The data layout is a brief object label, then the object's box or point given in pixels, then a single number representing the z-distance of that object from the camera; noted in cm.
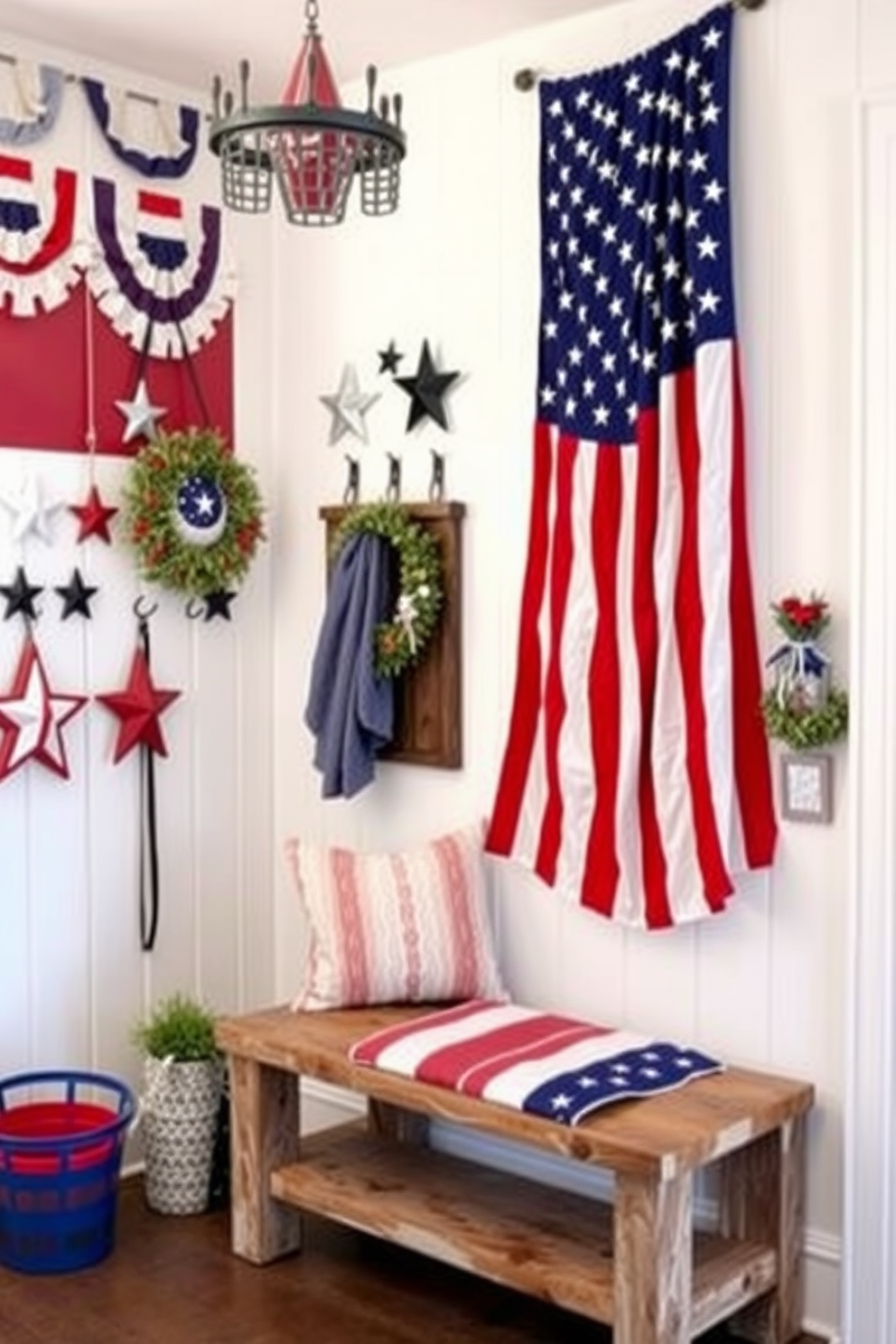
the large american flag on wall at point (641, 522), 324
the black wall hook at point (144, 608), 398
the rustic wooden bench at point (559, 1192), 284
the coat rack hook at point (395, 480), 397
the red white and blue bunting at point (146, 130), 385
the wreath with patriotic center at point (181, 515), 385
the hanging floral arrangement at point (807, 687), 311
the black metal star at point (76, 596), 380
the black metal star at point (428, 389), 385
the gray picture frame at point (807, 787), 315
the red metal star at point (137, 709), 391
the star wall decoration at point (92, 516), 382
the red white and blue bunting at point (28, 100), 364
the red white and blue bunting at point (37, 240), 366
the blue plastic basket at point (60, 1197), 341
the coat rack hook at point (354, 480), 407
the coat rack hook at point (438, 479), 387
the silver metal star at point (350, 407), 405
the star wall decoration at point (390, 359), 396
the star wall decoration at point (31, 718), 365
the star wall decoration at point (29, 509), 369
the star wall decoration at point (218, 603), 412
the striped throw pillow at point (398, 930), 360
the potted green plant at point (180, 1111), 373
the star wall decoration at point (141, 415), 392
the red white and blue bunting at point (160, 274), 387
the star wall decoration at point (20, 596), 369
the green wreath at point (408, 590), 379
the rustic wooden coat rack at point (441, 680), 382
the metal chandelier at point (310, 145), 228
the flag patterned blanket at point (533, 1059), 300
